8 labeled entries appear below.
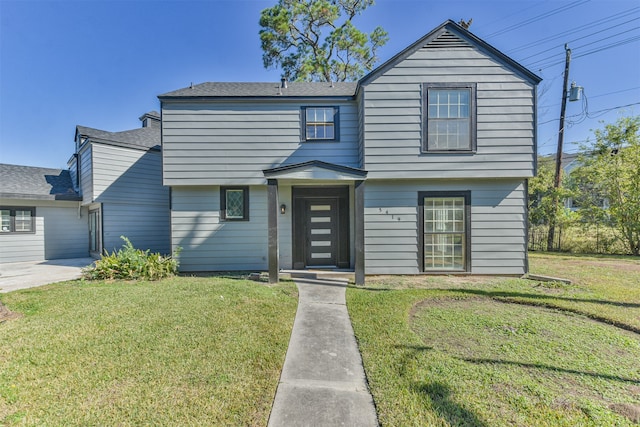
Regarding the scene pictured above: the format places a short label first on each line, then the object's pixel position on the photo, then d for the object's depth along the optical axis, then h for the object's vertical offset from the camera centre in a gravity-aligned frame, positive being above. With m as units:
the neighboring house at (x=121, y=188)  9.98 +0.82
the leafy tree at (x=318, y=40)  15.66 +10.18
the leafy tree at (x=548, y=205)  11.91 +0.08
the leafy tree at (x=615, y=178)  10.47 +1.15
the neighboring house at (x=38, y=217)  9.99 -0.32
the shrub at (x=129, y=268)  6.89 -1.55
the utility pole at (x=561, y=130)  12.49 +3.64
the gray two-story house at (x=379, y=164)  6.79 +1.14
